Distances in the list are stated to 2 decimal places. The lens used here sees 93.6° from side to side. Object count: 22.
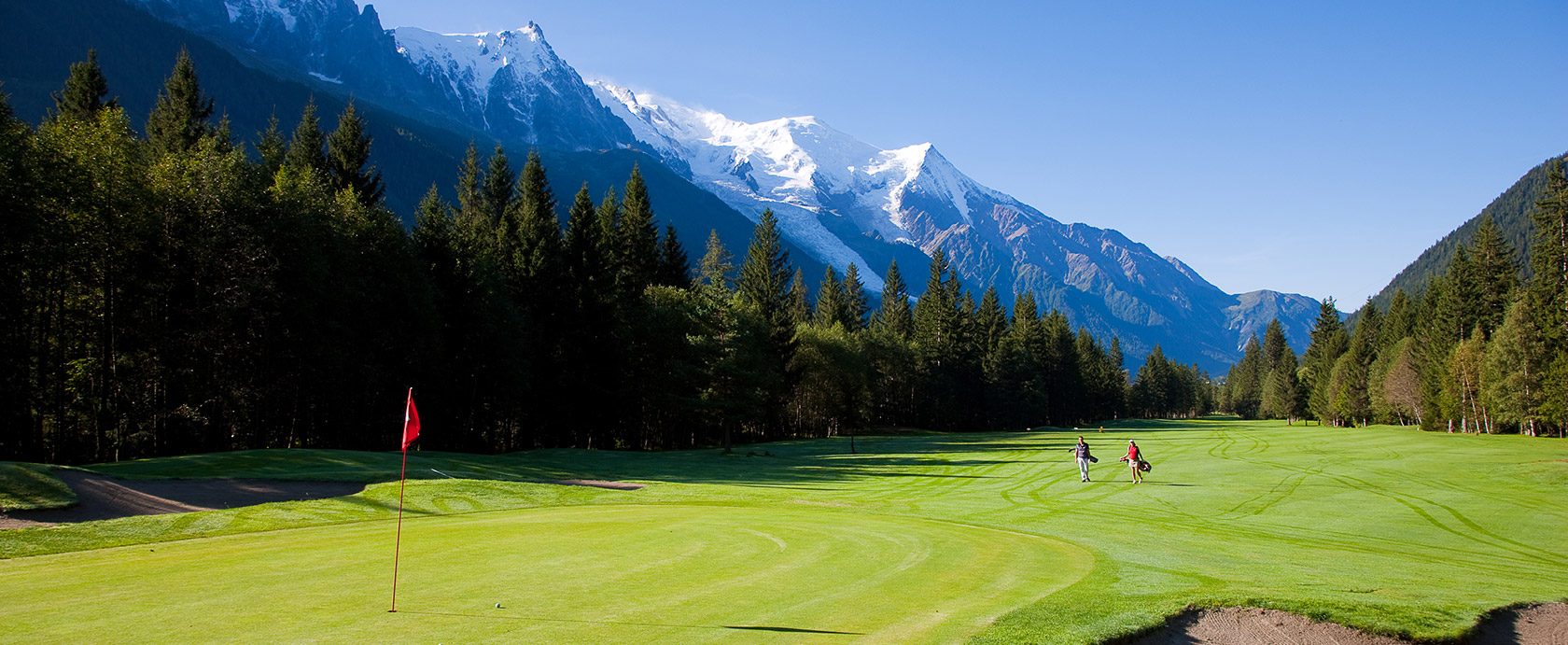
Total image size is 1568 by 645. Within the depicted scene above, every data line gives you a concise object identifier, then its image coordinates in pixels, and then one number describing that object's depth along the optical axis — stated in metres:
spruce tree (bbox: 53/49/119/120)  36.65
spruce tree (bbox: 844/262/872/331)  101.95
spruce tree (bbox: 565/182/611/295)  57.31
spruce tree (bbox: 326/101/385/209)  47.59
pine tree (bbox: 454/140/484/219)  63.34
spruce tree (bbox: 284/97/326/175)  45.94
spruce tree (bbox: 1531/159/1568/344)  58.09
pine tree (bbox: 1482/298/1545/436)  58.06
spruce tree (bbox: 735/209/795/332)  76.62
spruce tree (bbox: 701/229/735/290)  71.36
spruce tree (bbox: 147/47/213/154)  39.28
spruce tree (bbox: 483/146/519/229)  62.38
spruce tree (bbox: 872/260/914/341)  107.44
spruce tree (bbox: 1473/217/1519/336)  74.56
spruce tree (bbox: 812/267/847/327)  94.62
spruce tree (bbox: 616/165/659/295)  65.25
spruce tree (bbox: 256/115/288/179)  41.75
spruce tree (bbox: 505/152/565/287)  54.91
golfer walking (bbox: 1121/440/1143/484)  32.31
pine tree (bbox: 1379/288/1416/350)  100.21
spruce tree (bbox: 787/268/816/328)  96.78
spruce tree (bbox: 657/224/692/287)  71.12
